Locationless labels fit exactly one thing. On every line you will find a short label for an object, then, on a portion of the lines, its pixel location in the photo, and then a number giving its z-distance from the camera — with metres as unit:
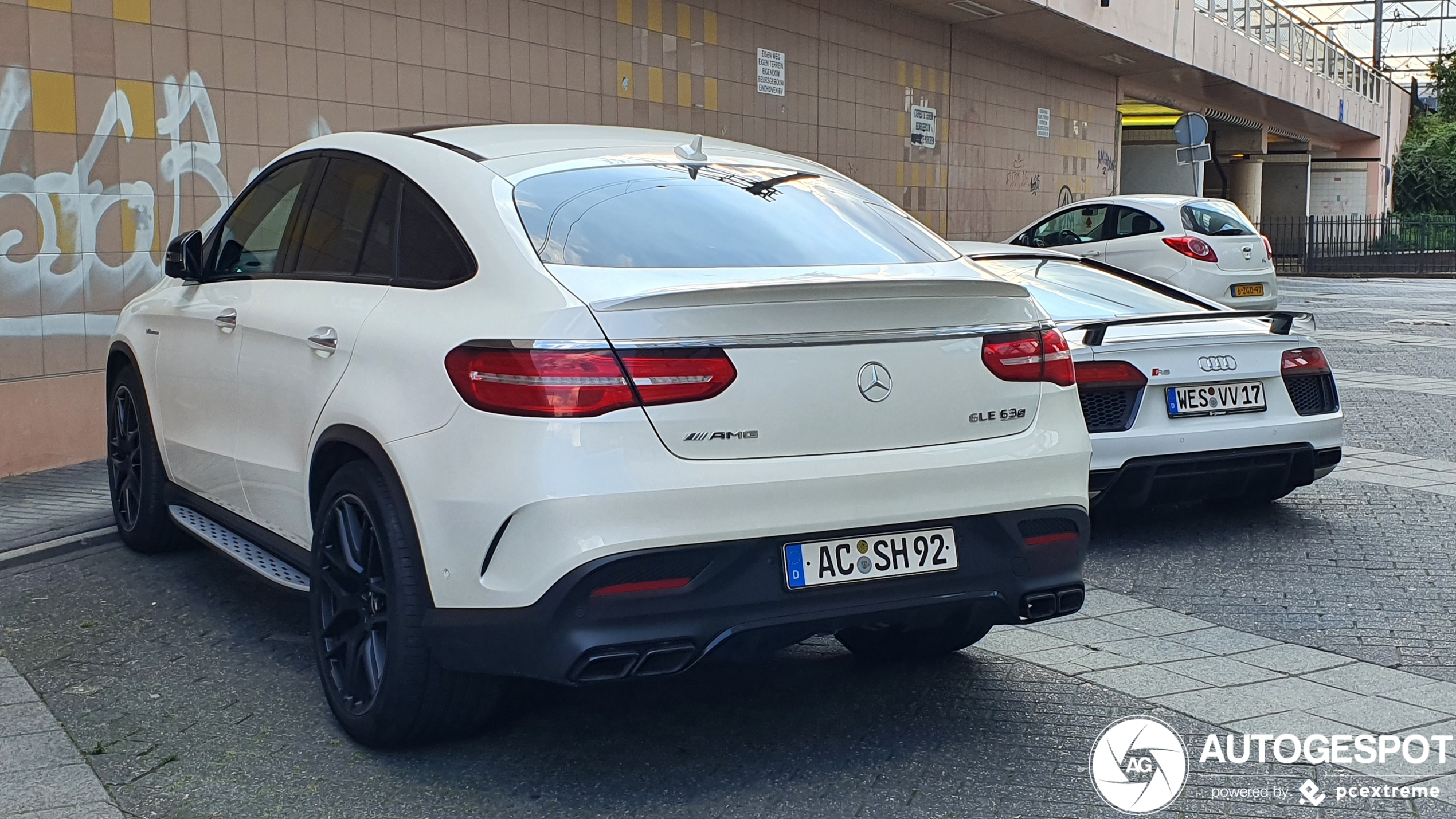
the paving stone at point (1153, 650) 4.53
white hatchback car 16.55
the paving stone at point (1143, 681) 4.18
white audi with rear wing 6.02
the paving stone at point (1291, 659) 4.40
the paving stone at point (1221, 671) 4.27
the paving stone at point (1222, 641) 4.62
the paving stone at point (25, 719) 3.90
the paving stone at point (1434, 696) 4.02
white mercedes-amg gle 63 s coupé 3.17
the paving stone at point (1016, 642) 4.63
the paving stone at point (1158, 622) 4.87
